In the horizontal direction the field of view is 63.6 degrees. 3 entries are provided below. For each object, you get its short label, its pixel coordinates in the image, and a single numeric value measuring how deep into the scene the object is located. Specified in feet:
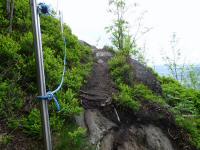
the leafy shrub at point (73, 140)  7.43
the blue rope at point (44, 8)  5.70
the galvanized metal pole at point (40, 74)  5.35
